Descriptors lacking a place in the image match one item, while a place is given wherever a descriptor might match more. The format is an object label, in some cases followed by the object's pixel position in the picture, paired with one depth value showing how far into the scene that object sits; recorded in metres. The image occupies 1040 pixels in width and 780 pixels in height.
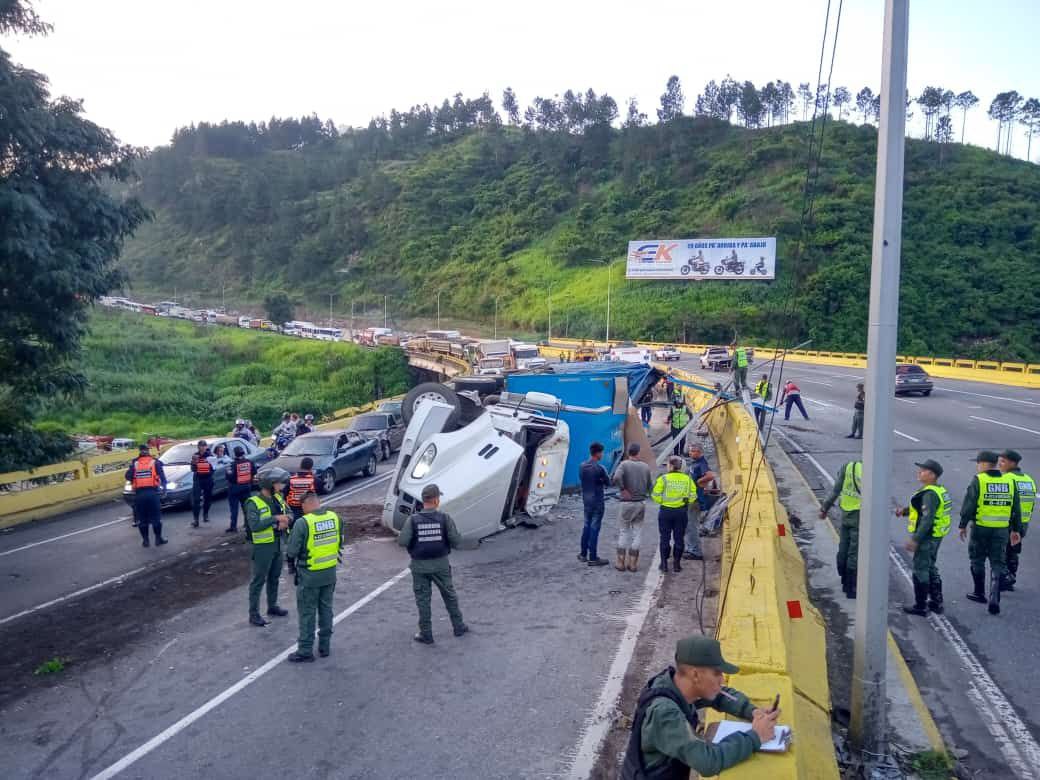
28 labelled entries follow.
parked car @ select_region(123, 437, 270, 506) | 16.06
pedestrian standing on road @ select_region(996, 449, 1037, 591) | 8.54
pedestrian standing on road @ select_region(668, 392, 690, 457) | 19.02
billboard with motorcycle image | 73.57
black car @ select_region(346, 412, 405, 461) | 23.00
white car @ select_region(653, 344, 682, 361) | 52.52
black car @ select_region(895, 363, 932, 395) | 30.84
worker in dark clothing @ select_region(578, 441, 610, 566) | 10.99
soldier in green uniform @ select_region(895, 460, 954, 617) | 8.10
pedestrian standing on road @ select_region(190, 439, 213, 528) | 14.98
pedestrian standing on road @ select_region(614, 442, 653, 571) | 10.49
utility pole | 5.13
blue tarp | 15.12
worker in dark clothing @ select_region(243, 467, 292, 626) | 8.92
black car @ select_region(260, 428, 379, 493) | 17.92
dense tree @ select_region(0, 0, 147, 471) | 11.94
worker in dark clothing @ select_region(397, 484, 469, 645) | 8.11
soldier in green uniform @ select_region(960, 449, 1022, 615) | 8.35
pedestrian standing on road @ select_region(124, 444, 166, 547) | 13.18
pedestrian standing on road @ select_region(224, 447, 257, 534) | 13.99
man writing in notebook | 3.38
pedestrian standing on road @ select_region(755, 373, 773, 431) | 17.36
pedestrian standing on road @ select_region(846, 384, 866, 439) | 19.27
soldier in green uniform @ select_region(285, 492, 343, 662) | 7.76
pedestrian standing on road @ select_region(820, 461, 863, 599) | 8.85
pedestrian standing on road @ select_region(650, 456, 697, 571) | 10.24
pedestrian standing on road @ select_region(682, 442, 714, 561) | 11.00
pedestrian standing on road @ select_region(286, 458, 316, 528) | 12.05
